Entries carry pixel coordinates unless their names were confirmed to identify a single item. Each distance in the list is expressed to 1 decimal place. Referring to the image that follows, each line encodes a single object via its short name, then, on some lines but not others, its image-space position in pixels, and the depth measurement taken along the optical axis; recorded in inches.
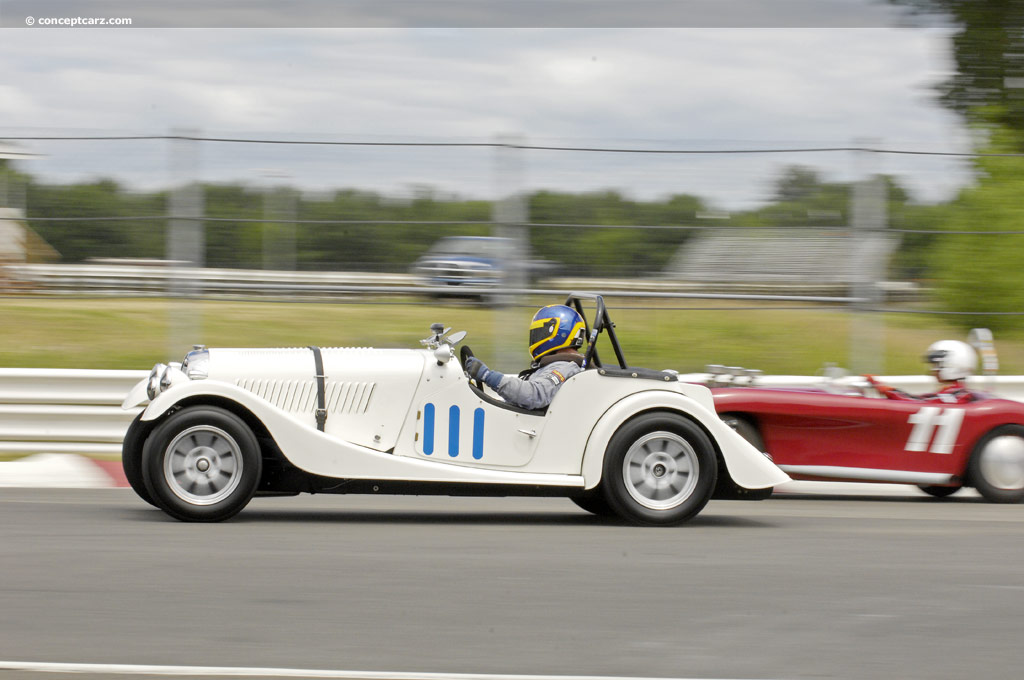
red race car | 616.1
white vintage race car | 485.7
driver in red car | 663.1
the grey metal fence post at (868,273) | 782.5
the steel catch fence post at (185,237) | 758.5
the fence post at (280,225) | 761.6
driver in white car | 515.8
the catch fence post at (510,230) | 766.5
